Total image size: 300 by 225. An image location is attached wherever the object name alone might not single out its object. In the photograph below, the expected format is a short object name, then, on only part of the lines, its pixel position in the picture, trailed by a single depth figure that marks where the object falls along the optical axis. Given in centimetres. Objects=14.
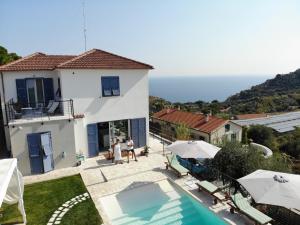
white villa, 1648
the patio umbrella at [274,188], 948
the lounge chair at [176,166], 1607
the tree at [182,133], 2411
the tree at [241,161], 1831
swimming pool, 1218
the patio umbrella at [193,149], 1484
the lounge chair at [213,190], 1305
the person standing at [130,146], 1861
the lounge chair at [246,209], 1062
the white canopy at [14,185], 1000
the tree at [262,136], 3967
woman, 1806
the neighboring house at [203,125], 3081
